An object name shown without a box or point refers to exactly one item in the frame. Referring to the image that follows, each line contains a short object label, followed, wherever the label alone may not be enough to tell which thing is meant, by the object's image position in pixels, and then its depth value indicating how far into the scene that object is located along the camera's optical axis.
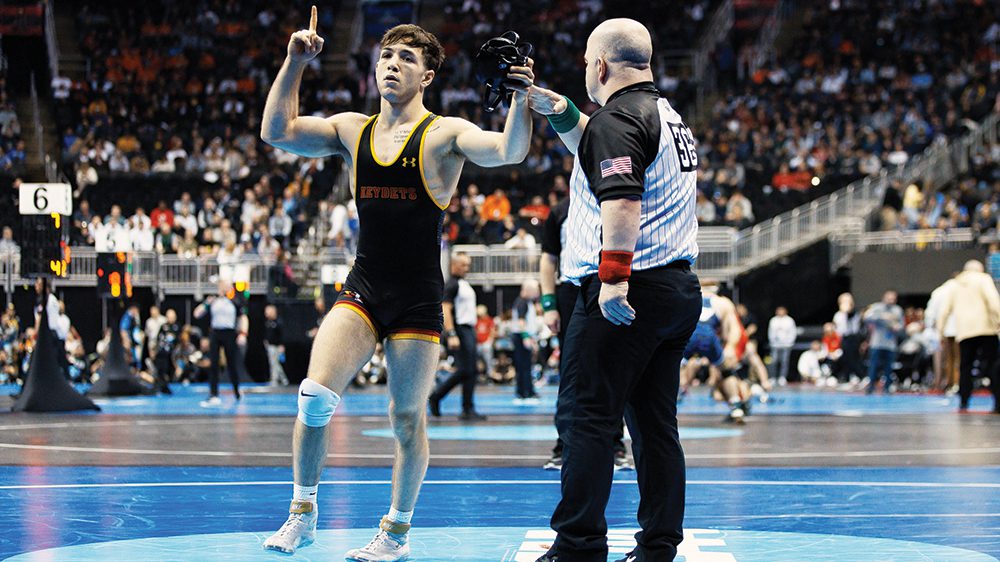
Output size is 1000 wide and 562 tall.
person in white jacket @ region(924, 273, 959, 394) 22.98
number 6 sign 17.20
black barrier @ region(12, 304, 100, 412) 16.89
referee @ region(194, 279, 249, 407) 19.42
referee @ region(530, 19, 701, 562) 5.12
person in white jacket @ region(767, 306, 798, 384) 27.86
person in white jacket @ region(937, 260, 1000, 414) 17.97
